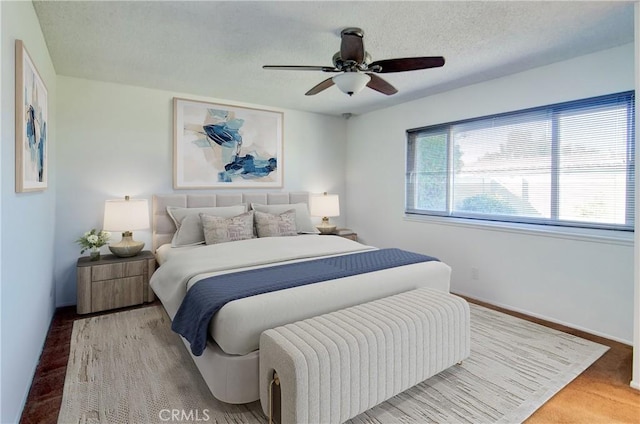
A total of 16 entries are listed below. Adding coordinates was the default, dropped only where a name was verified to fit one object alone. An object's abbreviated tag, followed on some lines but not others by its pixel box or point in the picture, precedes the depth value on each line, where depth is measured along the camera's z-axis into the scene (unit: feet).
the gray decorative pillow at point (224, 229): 11.71
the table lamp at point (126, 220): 11.03
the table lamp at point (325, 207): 15.85
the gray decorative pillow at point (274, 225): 12.85
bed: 6.09
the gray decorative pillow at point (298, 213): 13.96
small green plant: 10.98
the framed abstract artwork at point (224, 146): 13.32
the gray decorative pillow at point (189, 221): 11.82
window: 9.22
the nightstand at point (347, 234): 16.21
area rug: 6.15
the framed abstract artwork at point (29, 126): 5.82
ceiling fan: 7.26
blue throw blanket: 6.41
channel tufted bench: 5.18
